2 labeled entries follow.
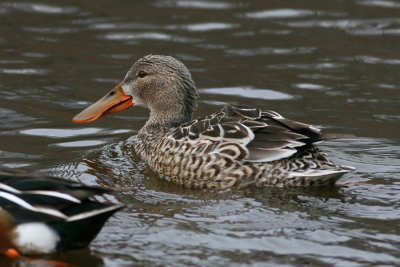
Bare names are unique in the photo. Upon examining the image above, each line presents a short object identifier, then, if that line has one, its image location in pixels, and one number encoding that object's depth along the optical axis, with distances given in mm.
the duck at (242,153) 18203
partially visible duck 14352
